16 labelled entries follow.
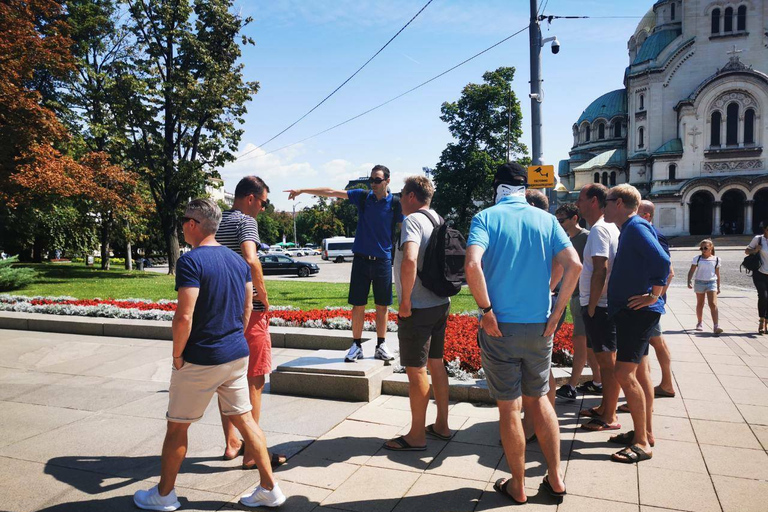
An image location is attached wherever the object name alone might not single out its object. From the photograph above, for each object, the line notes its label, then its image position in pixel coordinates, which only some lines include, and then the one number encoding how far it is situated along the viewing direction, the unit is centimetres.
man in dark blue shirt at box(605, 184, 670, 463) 404
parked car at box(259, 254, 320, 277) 3259
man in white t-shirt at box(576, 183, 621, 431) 463
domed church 5281
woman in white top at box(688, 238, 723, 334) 966
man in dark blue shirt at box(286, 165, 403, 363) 559
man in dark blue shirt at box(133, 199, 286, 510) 314
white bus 5084
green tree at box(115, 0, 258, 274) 2416
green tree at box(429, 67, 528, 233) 4103
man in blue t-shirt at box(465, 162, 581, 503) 333
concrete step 555
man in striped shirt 394
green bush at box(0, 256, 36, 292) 1473
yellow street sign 988
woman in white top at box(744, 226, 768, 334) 943
